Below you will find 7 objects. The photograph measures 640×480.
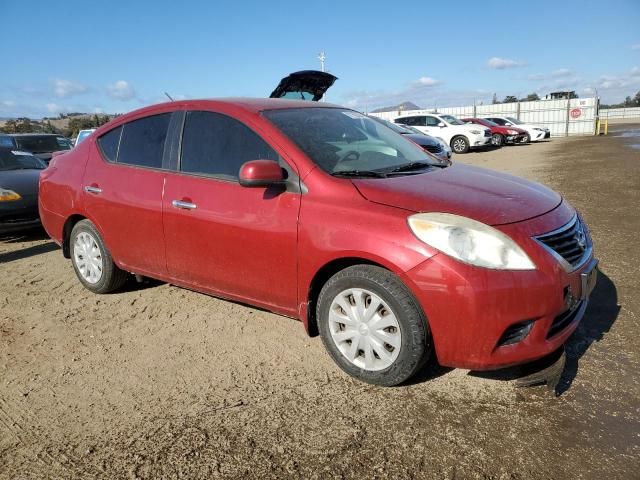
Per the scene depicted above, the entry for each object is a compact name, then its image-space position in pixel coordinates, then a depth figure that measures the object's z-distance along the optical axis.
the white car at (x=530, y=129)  28.09
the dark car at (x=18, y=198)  6.95
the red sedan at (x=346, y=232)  2.62
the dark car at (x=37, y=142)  12.77
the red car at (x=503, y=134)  26.14
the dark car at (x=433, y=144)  12.40
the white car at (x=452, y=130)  21.86
